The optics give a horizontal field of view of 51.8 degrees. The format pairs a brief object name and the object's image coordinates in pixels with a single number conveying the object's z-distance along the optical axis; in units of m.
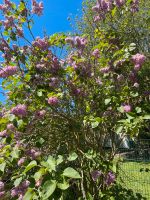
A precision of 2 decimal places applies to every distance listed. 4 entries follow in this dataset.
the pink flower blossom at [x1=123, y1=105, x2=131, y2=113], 1.26
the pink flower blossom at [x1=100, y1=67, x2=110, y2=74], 1.48
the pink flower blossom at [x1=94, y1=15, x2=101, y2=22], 1.89
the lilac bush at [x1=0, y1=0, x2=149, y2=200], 1.25
